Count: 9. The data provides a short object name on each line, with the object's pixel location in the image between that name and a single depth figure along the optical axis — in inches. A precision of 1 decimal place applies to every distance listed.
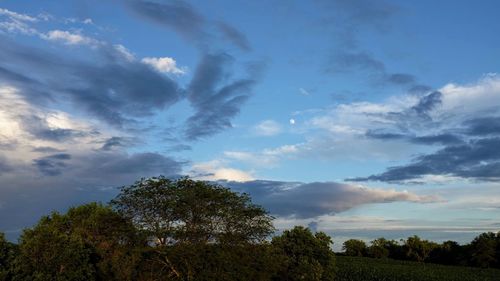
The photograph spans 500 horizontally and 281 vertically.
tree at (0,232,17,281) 2052.4
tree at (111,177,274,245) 1974.7
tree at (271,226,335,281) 2893.7
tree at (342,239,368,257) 6953.7
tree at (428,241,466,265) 5537.4
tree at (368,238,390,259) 6520.7
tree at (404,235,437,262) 5981.8
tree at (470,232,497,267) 4869.8
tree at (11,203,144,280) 1676.9
